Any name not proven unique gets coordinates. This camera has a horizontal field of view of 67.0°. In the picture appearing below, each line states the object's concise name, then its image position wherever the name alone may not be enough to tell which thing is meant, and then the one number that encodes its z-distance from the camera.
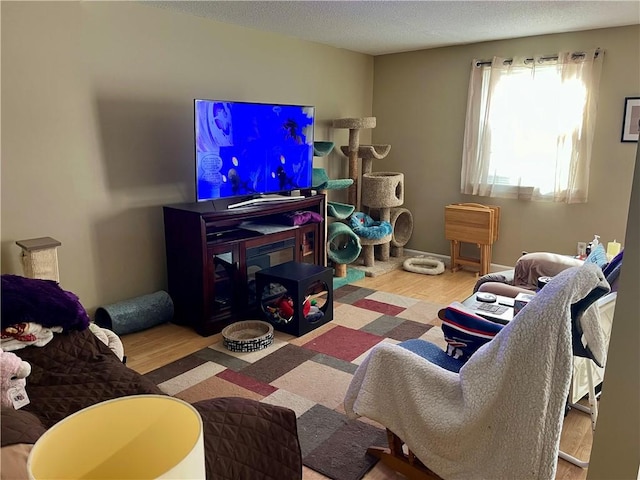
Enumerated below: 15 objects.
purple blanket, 1.96
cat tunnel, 3.14
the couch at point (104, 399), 1.18
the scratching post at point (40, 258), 2.67
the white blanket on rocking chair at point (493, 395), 1.39
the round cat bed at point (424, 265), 4.72
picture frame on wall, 3.85
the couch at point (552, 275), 1.92
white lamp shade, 0.66
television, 3.17
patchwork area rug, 2.11
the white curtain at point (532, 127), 4.05
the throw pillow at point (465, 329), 1.94
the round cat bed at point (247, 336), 2.99
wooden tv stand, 3.18
